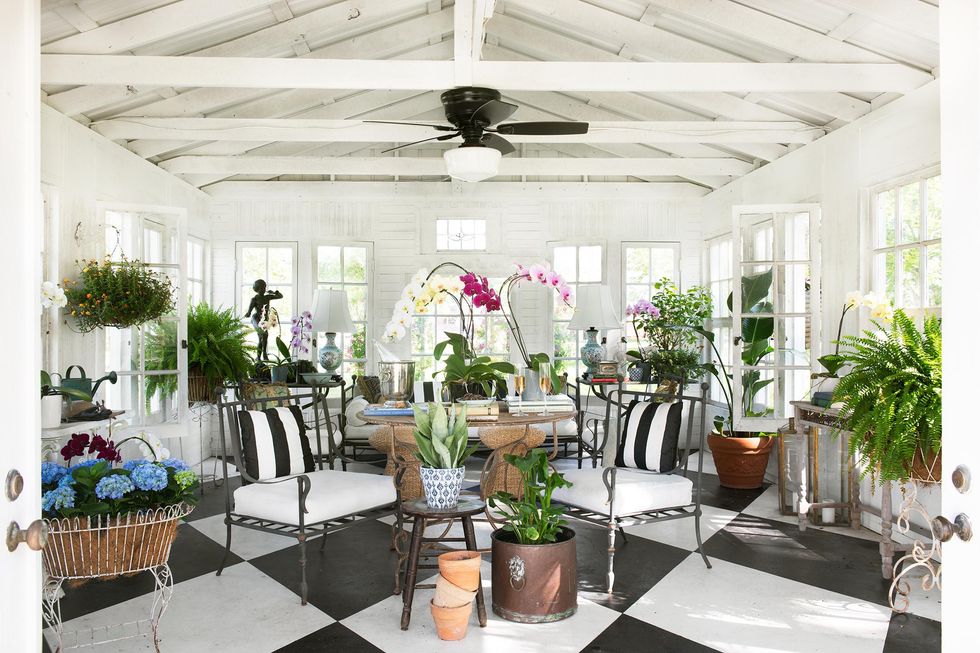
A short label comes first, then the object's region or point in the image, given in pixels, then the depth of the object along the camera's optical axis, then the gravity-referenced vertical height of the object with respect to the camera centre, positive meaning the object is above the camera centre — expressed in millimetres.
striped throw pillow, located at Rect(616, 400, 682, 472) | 4145 -658
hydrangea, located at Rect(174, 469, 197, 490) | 2852 -606
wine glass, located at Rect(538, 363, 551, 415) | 4438 -336
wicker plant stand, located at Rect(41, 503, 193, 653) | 2625 -815
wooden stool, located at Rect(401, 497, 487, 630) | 3152 -887
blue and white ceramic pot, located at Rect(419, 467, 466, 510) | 3168 -707
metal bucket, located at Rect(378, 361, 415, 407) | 4586 -365
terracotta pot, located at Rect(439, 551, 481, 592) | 3139 -1071
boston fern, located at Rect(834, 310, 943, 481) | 3145 -336
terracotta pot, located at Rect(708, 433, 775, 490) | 5906 -1116
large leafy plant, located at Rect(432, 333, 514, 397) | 4609 -285
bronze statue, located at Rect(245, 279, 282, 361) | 7223 +138
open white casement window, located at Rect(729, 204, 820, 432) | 5715 +29
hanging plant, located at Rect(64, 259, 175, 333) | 4934 +197
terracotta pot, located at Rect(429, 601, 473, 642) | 3082 -1261
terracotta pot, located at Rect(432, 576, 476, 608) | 3107 -1165
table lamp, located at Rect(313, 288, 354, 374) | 7363 +36
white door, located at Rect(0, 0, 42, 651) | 1405 +42
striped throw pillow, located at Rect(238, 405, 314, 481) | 3859 -646
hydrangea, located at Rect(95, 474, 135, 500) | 2670 -598
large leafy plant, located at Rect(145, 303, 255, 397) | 6465 -204
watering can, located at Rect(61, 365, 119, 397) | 4426 -359
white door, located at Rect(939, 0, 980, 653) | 1372 +51
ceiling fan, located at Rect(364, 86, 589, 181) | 4367 +1221
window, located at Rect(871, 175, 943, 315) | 4312 +483
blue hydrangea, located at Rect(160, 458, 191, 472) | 2909 -559
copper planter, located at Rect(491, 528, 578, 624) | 3223 -1146
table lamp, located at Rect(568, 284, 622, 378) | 7195 +68
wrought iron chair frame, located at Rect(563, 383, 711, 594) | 3703 -1020
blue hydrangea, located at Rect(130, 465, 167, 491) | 2717 -575
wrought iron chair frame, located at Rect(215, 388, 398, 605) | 3510 -995
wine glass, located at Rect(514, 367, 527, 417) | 4321 -387
